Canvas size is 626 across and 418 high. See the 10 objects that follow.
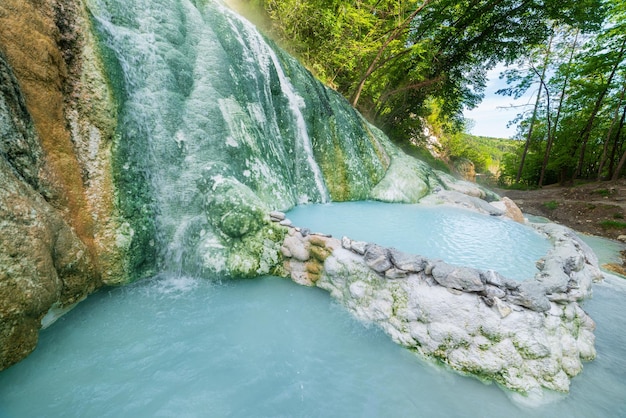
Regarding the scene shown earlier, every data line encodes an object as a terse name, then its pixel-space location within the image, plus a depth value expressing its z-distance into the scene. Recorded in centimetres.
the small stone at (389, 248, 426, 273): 346
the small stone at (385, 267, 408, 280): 350
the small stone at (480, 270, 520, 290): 313
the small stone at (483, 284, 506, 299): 307
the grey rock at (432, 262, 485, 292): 312
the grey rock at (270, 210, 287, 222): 474
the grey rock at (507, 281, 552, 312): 300
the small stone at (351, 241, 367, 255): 388
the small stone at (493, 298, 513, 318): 297
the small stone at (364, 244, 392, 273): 359
